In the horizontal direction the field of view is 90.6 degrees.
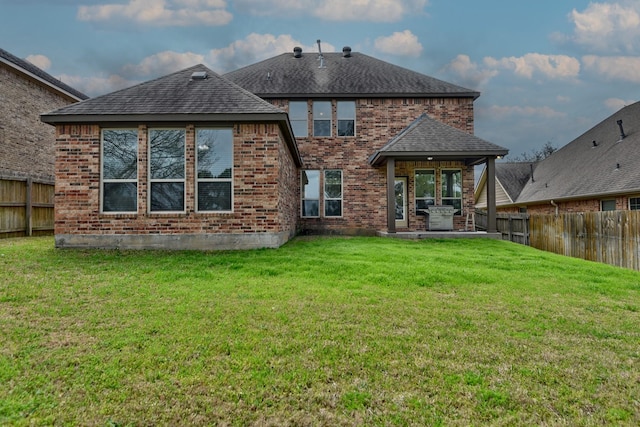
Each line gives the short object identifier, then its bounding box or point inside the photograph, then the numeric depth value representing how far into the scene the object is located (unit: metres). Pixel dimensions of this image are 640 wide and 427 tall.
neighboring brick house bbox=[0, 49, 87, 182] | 11.98
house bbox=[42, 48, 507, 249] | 7.49
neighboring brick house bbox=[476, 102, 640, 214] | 12.56
